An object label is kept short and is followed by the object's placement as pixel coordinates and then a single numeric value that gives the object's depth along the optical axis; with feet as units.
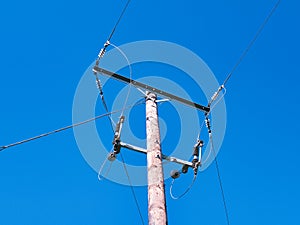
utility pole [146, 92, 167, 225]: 12.68
